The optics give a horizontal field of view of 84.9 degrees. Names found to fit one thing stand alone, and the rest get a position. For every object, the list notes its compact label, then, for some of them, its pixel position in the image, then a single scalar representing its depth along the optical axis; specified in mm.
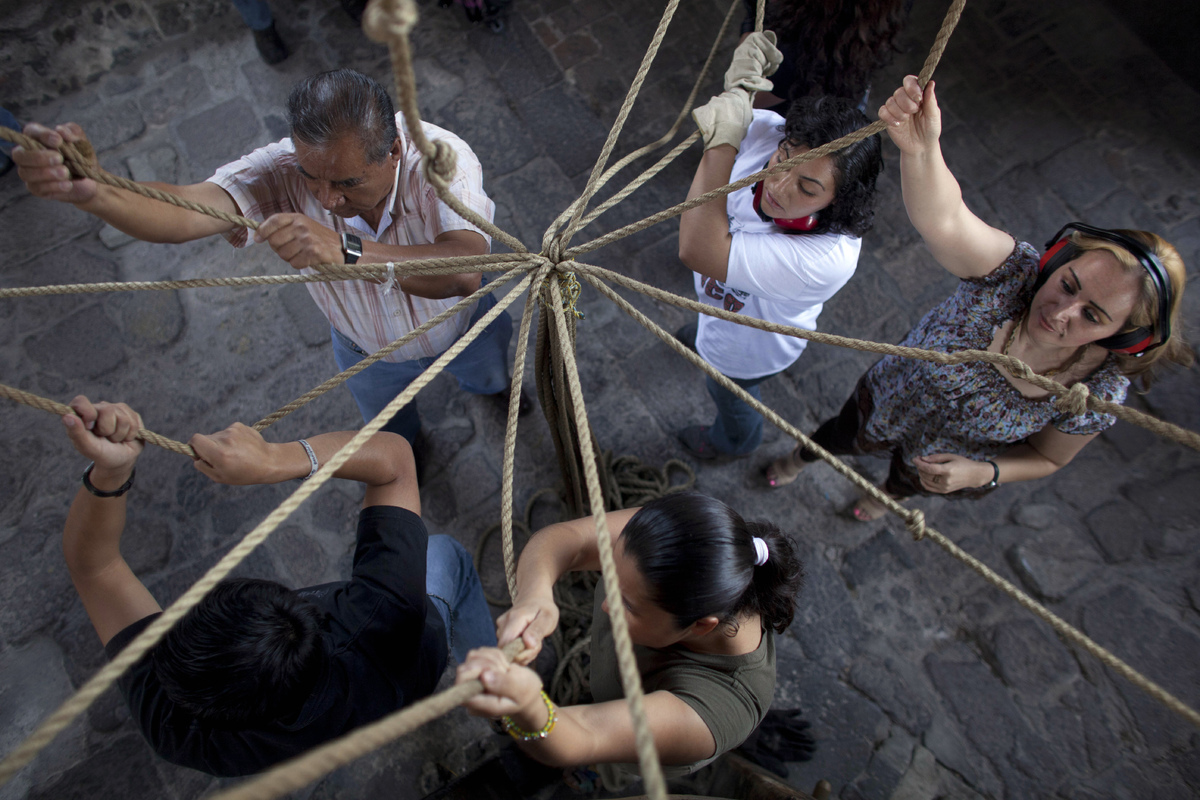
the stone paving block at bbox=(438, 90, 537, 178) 3326
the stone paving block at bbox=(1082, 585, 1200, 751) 2330
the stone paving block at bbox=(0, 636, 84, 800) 2160
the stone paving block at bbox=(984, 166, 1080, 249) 3303
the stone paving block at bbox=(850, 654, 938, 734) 2336
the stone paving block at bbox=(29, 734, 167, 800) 2148
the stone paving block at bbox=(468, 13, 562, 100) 3521
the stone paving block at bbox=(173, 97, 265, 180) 3242
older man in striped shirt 1332
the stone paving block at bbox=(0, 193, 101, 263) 3000
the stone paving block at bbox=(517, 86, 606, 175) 3344
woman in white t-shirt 1615
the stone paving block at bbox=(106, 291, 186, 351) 2889
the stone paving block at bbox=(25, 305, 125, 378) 2805
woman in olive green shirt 1128
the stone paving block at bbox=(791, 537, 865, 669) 2428
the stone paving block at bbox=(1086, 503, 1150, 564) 2637
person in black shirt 1169
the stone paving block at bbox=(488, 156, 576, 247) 3189
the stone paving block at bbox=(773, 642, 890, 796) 2236
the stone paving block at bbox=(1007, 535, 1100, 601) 2580
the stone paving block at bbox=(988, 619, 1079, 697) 2402
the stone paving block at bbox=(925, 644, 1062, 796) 2256
